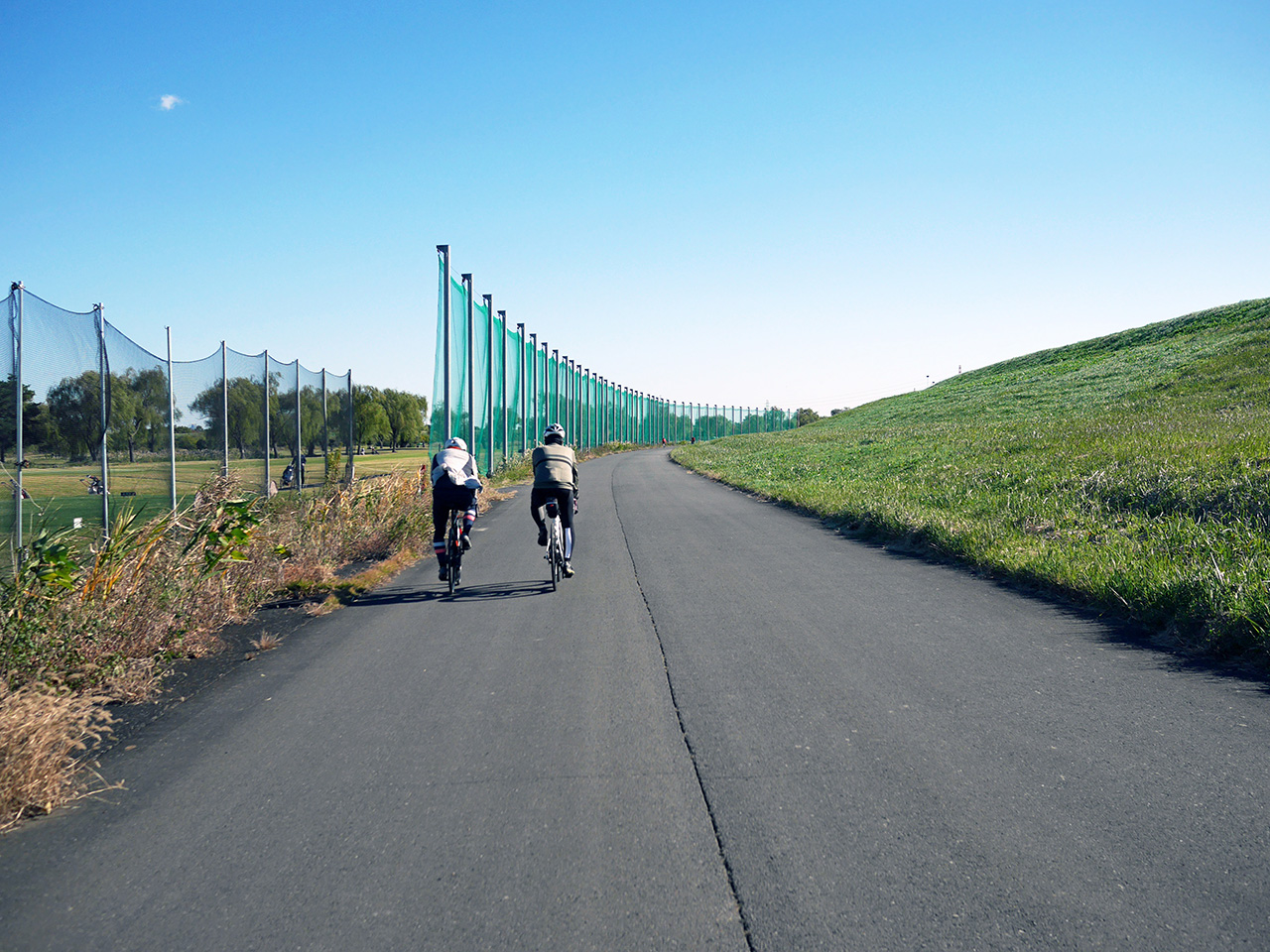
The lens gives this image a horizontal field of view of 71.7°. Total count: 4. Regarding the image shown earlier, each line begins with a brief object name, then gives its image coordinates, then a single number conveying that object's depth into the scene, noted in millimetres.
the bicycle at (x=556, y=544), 9578
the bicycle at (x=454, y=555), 9266
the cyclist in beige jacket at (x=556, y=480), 10336
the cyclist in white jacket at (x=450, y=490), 9797
